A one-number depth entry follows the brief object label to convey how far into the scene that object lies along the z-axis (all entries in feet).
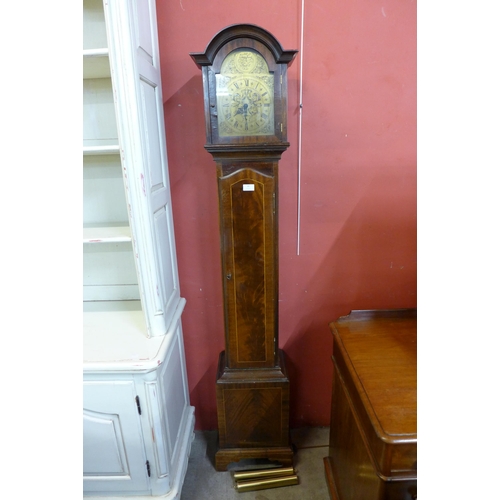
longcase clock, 3.82
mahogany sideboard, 2.81
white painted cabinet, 3.70
